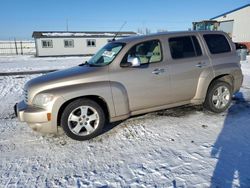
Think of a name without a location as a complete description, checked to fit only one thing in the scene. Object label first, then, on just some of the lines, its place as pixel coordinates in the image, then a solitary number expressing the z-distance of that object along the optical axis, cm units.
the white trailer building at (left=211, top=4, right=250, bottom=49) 2770
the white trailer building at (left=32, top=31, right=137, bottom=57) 3216
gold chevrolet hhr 416
